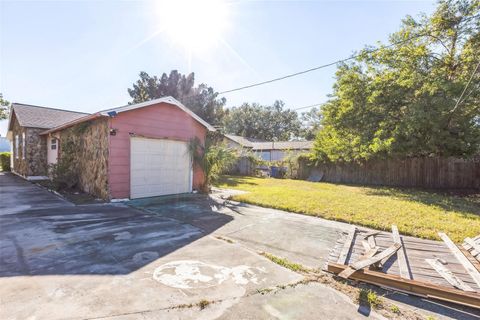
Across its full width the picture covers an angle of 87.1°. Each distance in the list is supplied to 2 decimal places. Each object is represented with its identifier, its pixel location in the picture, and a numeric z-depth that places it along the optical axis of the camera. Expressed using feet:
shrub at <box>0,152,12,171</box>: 65.26
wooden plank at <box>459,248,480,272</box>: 11.92
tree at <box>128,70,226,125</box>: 65.21
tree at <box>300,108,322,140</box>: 151.23
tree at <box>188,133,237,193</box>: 33.04
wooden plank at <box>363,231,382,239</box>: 16.30
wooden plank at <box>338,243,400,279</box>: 10.69
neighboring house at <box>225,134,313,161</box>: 102.58
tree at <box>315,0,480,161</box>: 35.99
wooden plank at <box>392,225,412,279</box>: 10.96
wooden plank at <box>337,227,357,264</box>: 12.56
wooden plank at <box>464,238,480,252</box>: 13.59
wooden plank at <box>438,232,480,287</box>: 10.83
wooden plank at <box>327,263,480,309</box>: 9.12
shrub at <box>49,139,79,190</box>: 32.19
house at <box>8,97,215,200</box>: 26.05
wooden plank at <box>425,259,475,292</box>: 9.94
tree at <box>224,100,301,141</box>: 152.25
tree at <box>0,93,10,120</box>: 68.40
